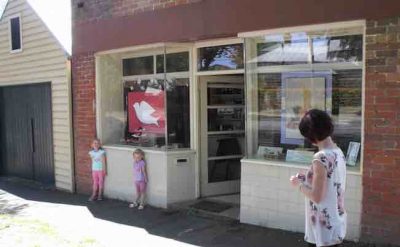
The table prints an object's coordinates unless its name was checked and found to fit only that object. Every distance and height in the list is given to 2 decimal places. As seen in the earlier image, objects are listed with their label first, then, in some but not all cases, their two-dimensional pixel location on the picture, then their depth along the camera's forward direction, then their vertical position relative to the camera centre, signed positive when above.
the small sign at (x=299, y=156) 6.66 -0.80
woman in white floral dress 3.62 -0.63
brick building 5.80 +0.01
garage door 11.34 -0.82
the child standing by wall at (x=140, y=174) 8.52 -1.29
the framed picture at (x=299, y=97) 6.52 -0.02
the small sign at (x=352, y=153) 6.17 -0.70
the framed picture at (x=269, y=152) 7.04 -0.78
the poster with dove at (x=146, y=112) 8.77 -0.27
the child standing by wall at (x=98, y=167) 9.50 -1.30
